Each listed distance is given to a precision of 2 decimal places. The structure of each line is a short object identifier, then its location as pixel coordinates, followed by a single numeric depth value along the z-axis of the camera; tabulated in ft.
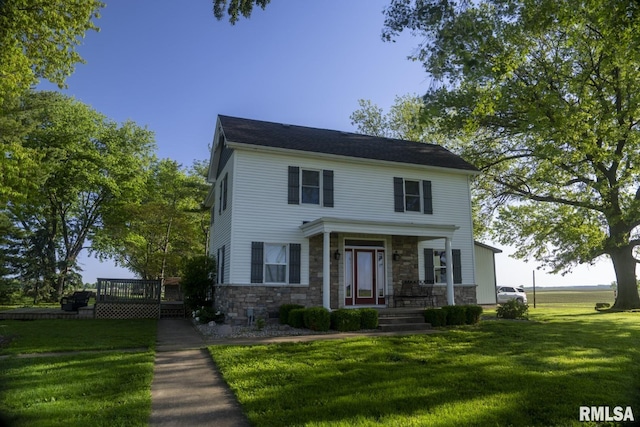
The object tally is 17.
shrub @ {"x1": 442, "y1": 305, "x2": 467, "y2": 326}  40.24
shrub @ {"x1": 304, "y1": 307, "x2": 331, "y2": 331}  36.19
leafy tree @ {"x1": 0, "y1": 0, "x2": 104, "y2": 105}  38.93
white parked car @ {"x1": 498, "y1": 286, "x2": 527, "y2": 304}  92.94
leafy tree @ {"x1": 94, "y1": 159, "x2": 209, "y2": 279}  77.92
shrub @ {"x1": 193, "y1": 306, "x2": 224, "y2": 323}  43.29
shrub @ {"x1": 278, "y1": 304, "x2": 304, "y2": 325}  40.33
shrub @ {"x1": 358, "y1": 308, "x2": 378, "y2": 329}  37.45
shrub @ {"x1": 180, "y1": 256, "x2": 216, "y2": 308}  49.90
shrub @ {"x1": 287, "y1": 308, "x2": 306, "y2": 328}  38.14
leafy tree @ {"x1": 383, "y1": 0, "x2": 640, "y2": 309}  25.48
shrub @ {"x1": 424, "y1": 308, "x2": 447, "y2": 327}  39.52
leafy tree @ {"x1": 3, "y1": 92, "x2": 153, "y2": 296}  82.38
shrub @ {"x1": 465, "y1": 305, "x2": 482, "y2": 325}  41.04
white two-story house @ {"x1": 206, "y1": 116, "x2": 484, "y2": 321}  43.11
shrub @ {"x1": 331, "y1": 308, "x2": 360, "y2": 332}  36.47
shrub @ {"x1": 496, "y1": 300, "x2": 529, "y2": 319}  47.60
